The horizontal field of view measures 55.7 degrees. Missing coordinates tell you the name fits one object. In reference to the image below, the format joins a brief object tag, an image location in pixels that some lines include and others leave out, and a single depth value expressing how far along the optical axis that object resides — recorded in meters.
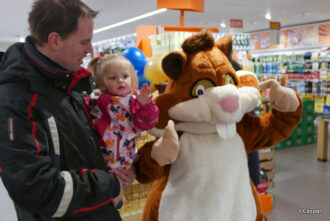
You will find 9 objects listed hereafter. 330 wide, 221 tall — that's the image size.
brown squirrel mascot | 1.56
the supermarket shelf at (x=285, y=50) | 12.05
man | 0.98
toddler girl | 1.36
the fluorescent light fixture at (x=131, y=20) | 9.64
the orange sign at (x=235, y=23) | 7.80
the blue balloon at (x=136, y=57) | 3.01
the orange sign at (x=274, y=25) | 8.04
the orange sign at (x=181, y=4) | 3.43
